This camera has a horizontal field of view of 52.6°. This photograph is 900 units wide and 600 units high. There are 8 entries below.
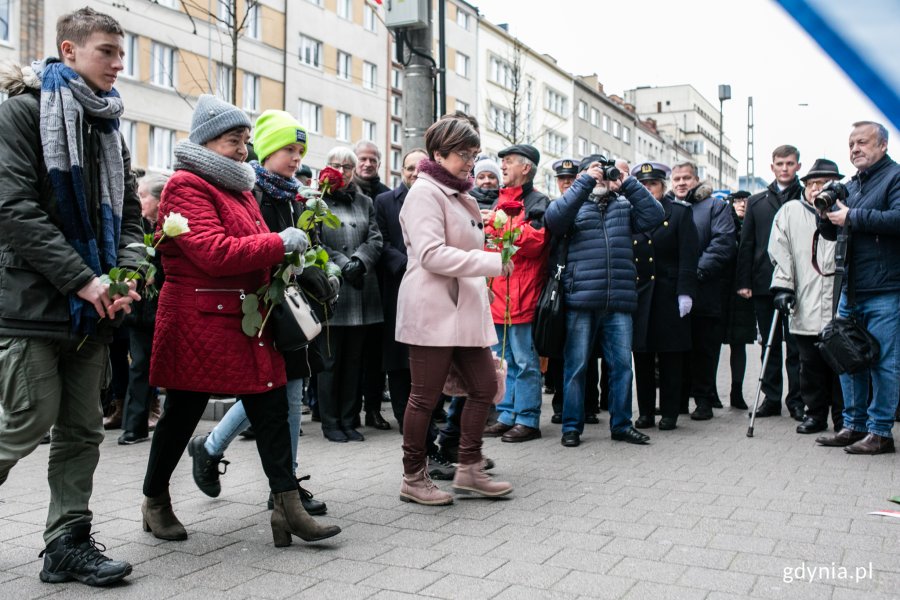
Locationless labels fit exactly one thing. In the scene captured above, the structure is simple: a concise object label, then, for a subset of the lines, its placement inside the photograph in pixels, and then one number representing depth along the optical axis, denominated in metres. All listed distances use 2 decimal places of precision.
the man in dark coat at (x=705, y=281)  8.69
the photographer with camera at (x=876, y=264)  6.55
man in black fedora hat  7.83
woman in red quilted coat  3.97
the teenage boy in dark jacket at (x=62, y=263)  3.51
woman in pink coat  4.96
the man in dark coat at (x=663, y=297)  7.87
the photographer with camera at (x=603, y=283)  6.98
